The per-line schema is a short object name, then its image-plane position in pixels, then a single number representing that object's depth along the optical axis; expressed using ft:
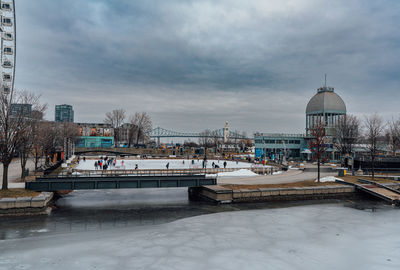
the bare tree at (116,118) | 431.02
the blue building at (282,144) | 311.06
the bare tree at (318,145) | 152.13
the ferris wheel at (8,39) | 239.09
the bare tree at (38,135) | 148.91
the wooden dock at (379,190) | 119.75
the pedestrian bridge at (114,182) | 107.24
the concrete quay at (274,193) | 115.55
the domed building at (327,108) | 292.40
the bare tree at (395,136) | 262.14
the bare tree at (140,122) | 427.33
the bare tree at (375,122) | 242.74
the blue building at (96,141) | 425.44
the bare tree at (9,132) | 105.40
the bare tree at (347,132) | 250.98
